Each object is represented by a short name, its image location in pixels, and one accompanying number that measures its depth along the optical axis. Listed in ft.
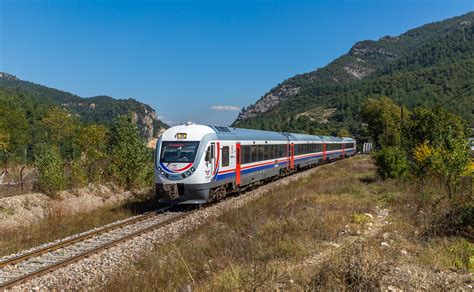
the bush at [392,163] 72.49
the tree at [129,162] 68.28
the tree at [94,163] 67.15
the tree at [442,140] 48.03
